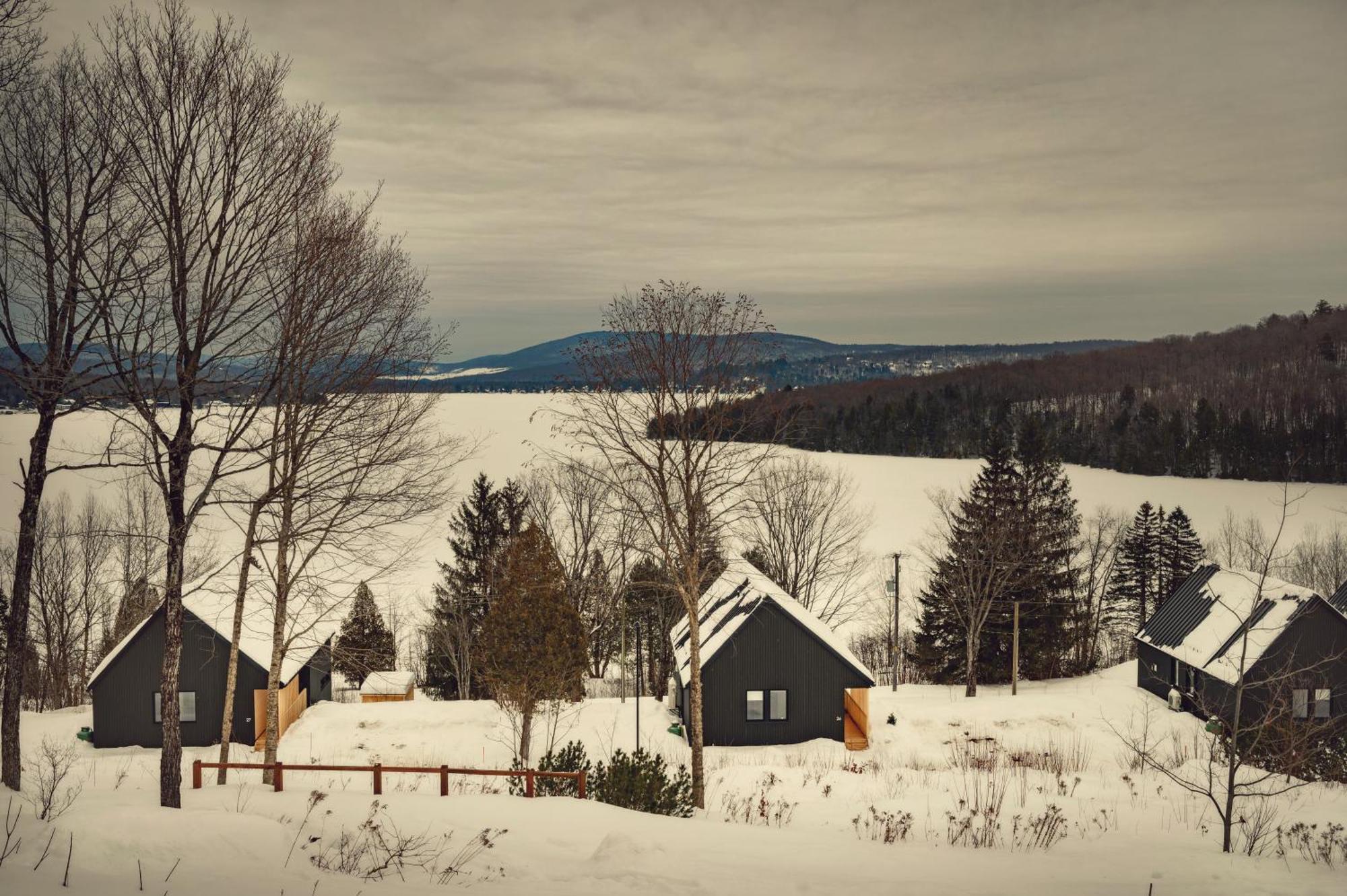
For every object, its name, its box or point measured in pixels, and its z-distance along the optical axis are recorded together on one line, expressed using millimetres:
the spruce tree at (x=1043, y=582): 37719
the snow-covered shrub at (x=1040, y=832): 11904
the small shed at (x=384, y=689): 34031
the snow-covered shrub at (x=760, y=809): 14148
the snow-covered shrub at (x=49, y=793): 9461
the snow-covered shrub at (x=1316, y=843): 11180
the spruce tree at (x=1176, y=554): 47469
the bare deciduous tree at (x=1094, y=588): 45656
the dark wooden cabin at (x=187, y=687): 25719
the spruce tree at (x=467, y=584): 39750
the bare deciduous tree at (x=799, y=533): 41938
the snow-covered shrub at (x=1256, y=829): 11320
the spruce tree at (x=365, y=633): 37000
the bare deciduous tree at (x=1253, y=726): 10781
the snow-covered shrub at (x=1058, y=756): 20547
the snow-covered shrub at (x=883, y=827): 12289
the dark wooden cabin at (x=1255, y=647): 26797
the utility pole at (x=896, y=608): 35406
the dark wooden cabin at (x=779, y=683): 26297
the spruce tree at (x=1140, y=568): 47969
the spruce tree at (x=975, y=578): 35344
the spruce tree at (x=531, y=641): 20359
